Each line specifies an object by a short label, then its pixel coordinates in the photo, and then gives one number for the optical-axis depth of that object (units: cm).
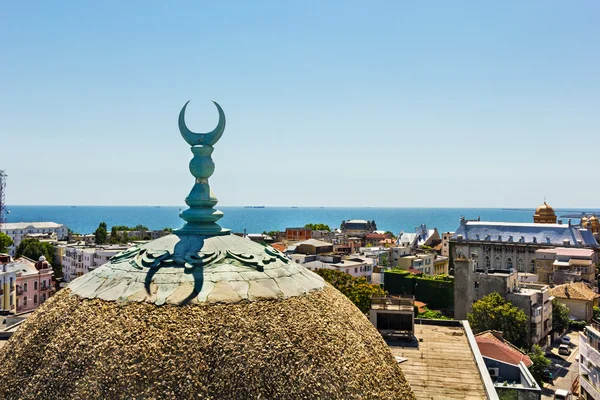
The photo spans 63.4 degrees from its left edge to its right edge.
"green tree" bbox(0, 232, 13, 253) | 8542
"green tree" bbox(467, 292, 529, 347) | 5031
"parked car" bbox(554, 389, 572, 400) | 3553
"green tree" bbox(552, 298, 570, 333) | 6022
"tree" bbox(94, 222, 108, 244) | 11431
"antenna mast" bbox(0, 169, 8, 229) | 9264
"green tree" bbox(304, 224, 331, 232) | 16211
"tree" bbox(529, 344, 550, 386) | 4194
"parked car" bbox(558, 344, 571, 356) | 5586
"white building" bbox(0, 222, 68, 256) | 15952
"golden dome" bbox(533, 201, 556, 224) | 11594
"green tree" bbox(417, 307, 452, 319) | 6188
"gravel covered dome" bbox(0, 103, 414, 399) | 700
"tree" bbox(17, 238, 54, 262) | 9275
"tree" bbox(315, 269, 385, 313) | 5003
